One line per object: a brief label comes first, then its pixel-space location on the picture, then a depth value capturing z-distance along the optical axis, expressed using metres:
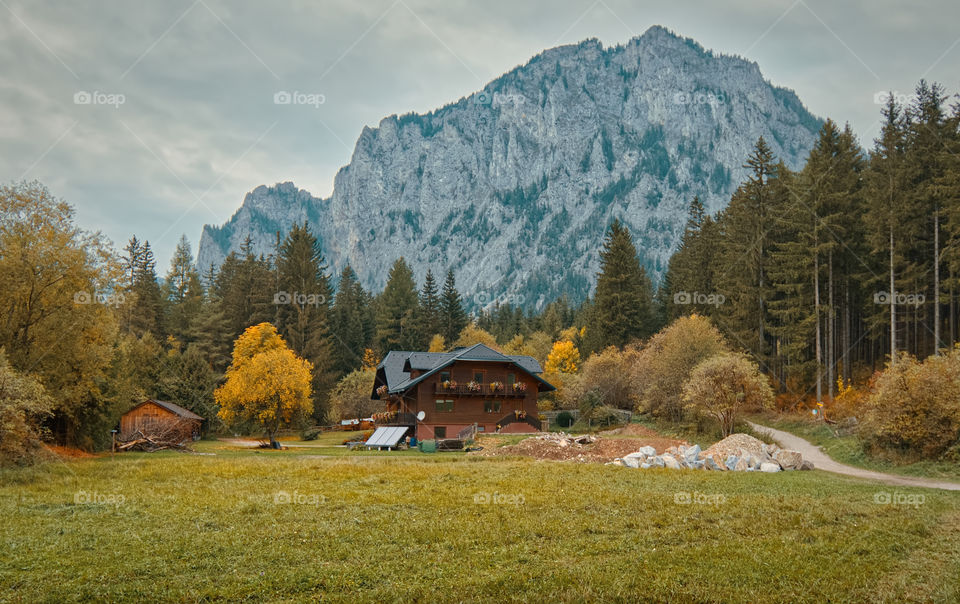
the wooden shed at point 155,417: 40.59
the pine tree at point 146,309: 69.75
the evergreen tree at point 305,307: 67.06
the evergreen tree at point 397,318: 82.38
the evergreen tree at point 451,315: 82.56
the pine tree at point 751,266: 49.81
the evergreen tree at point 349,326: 79.44
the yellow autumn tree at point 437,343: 77.38
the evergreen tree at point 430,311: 81.94
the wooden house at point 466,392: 47.59
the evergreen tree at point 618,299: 65.38
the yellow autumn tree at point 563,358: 70.56
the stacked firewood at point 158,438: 36.53
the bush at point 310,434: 51.63
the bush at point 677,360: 43.69
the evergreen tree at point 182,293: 74.75
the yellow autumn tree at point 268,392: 44.69
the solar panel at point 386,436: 38.62
